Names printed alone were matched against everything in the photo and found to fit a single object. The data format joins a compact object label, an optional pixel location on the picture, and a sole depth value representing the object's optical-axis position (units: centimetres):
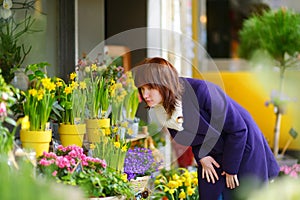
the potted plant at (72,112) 422
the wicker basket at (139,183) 443
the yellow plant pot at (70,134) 429
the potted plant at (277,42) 715
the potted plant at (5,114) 300
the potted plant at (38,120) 378
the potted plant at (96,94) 443
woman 400
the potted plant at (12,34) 435
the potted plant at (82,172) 330
